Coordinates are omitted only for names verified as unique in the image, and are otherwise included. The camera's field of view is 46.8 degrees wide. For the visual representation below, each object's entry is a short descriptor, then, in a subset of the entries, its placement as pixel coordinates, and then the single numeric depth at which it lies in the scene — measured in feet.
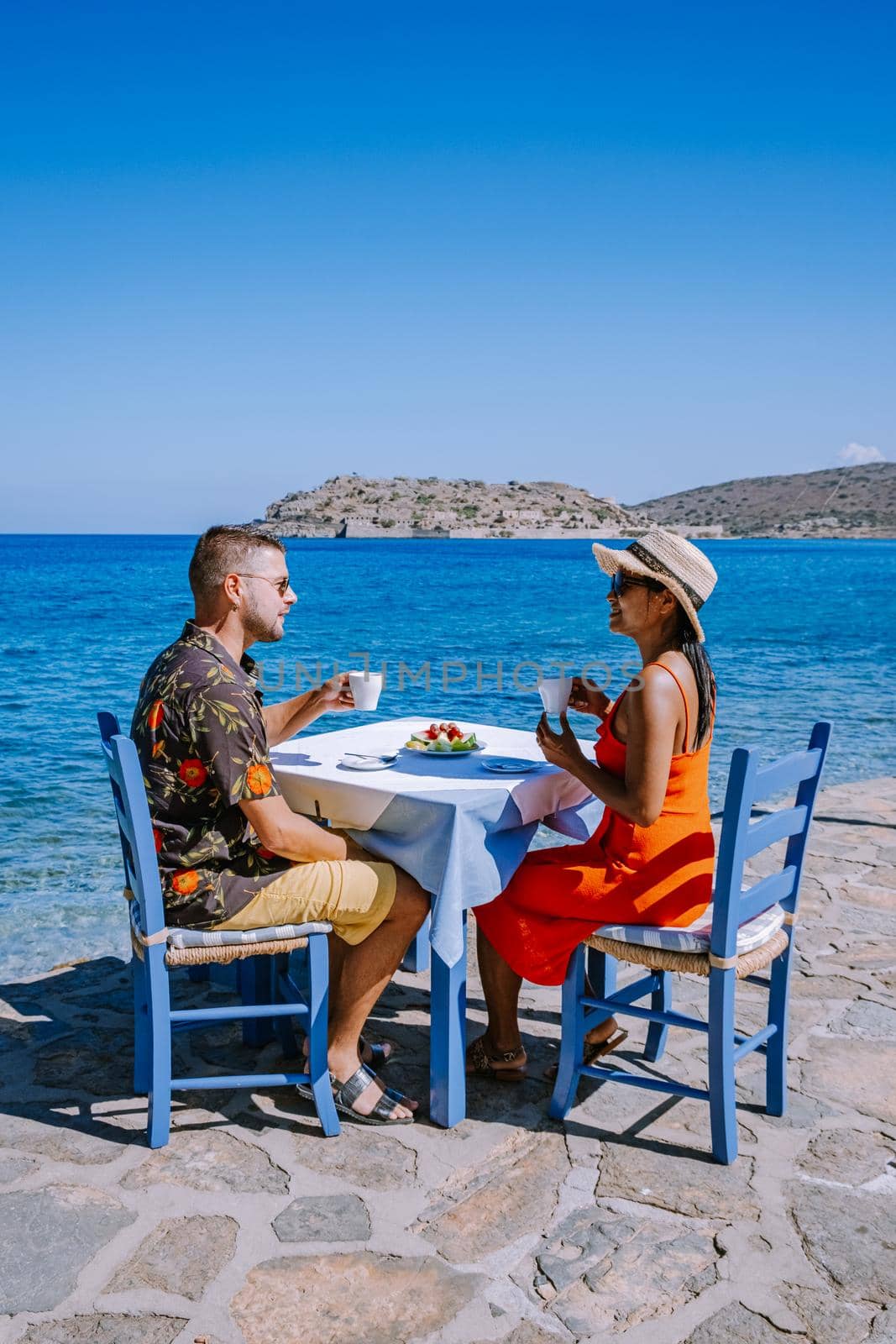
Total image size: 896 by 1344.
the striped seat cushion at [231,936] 8.98
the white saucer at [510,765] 10.46
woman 9.04
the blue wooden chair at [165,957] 8.65
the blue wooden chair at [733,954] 8.55
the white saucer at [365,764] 10.59
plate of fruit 11.21
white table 9.37
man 8.85
